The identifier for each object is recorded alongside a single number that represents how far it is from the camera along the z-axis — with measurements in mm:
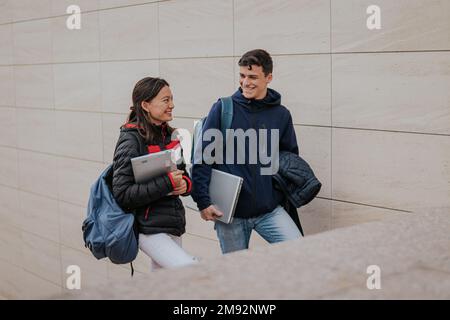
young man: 4844
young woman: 4461
